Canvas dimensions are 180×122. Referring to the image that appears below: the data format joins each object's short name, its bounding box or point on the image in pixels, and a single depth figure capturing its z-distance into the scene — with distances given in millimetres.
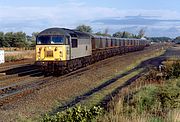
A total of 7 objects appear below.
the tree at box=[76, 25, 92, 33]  132800
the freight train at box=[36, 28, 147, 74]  28797
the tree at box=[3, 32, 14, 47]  95938
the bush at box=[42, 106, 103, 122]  10426
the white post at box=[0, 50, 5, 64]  43581
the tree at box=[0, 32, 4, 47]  94750
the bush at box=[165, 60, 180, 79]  24352
